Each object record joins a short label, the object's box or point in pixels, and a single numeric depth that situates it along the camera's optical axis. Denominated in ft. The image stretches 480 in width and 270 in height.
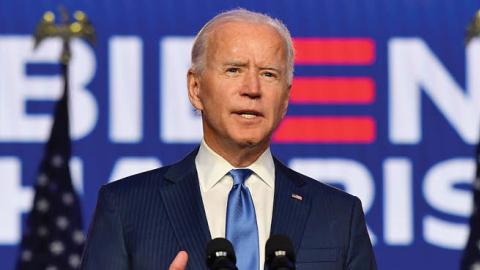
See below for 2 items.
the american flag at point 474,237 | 43.42
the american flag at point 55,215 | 43.29
